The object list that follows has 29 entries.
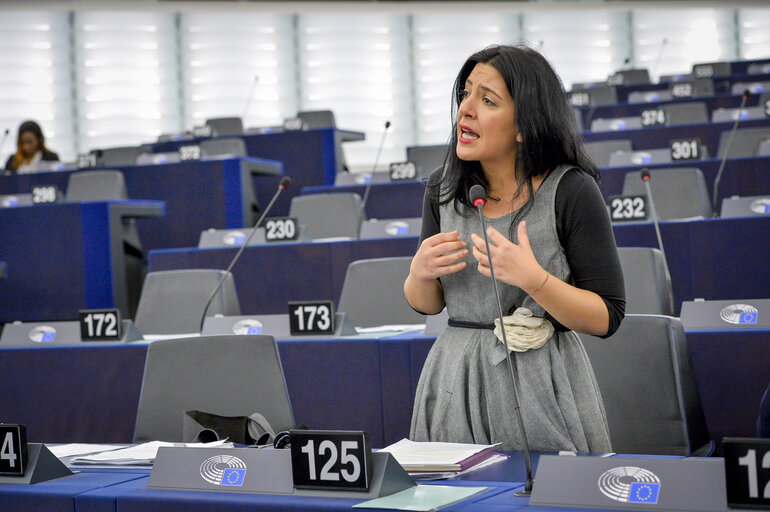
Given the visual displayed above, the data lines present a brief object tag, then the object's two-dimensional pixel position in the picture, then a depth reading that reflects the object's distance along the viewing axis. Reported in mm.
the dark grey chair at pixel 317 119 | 9148
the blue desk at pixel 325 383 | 2434
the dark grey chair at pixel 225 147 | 7430
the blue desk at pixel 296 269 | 4316
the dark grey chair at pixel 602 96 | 8984
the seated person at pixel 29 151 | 7602
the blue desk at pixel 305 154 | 7539
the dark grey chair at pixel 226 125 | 9438
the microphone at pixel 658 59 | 12109
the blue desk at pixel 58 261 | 5195
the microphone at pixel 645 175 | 3388
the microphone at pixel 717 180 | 4986
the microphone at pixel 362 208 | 4959
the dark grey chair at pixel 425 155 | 6875
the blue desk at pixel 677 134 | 6707
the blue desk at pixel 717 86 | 9469
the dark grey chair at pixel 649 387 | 2047
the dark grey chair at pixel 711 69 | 10217
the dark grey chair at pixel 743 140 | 6137
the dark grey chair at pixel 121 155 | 8141
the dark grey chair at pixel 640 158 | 5672
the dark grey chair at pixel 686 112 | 7681
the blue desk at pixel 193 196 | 6285
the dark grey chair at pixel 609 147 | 6234
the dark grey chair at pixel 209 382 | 2088
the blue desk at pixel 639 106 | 8406
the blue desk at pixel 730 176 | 5289
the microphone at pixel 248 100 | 11180
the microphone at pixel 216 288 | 3278
